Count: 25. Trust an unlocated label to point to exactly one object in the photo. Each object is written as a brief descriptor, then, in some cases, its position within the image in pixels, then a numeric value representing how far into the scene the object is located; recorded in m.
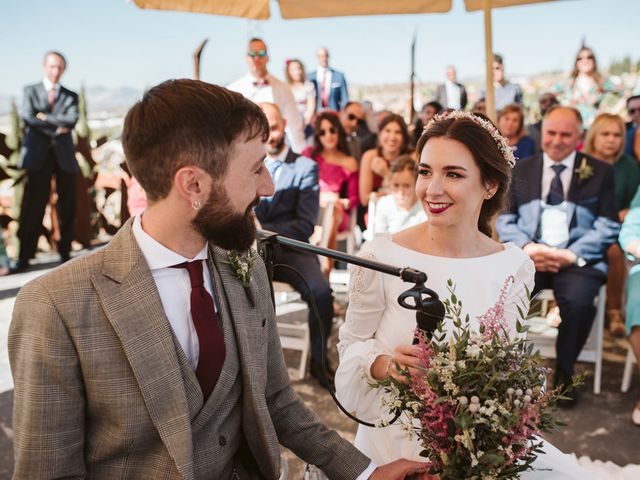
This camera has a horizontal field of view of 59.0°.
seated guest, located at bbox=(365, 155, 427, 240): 4.58
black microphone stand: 1.34
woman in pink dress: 5.72
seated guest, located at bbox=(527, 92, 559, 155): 7.62
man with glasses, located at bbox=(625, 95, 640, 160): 5.86
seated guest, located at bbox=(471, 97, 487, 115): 8.23
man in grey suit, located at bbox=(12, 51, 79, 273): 6.80
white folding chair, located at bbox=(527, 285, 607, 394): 3.93
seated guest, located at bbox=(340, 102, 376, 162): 7.38
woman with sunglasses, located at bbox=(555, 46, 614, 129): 7.71
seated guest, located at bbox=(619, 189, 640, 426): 3.57
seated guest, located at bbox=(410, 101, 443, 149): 7.75
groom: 1.34
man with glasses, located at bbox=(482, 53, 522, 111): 8.66
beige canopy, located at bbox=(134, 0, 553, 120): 4.18
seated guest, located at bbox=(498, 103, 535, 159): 5.90
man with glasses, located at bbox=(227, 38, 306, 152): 6.35
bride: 2.12
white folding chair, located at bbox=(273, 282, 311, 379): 4.20
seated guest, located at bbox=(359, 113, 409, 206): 5.81
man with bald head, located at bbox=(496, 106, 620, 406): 3.96
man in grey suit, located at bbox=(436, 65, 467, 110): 10.05
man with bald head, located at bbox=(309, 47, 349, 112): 9.59
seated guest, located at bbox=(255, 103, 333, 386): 4.18
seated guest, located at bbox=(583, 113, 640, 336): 5.01
